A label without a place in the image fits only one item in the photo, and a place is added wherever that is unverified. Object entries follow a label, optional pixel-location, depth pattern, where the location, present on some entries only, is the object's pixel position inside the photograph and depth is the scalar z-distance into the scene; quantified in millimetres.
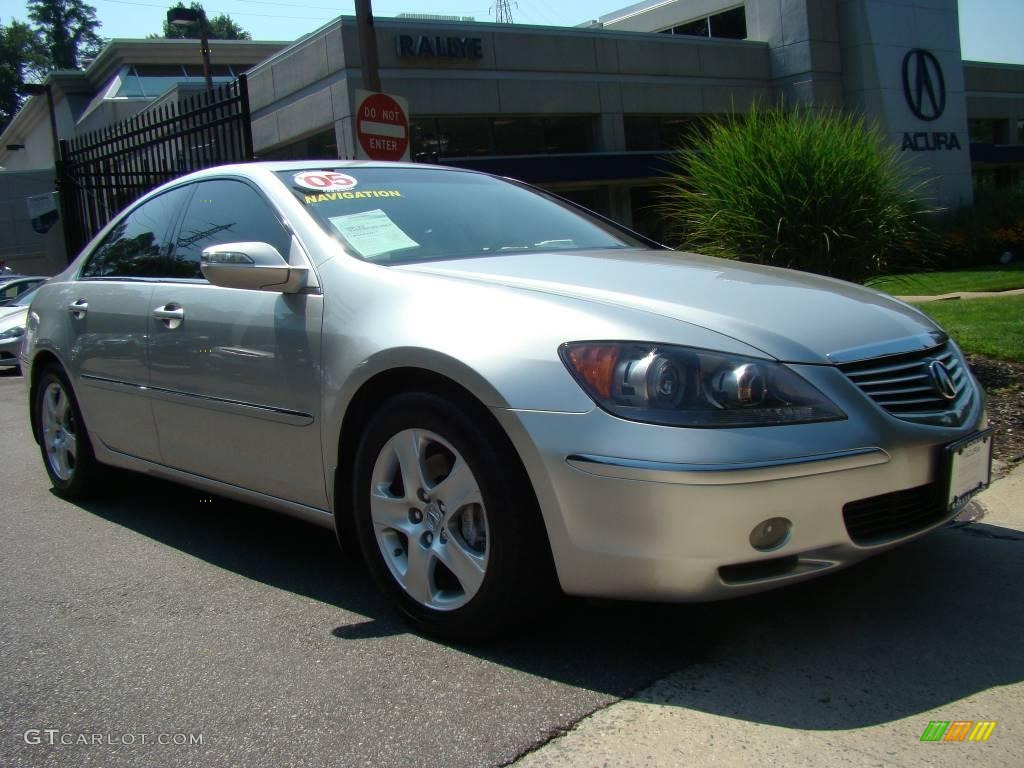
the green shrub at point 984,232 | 21484
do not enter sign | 8352
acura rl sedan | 2598
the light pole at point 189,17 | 21422
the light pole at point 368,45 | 9375
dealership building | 21844
